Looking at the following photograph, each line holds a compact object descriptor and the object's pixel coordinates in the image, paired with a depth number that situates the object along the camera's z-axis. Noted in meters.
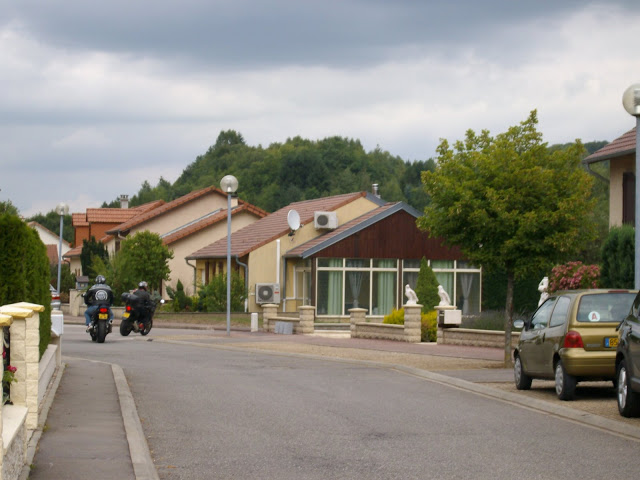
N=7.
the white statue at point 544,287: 30.03
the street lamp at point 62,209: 48.88
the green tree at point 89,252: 63.67
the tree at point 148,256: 52.00
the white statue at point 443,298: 32.55
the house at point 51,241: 108.97
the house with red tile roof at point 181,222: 61.56
